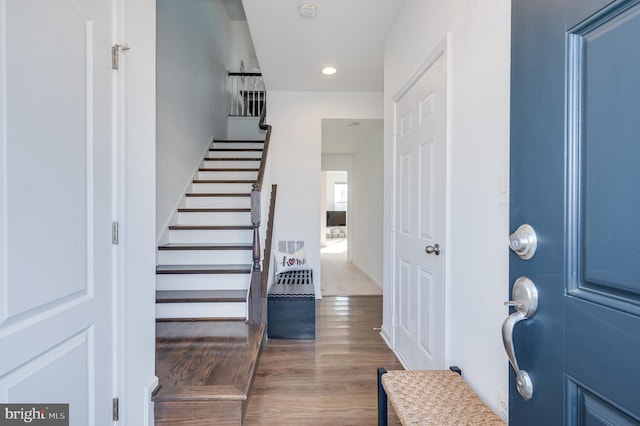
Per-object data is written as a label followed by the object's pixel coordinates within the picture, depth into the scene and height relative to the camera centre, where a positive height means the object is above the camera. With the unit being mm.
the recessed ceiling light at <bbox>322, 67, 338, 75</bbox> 3605 +1604
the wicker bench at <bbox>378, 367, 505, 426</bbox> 1202 -782
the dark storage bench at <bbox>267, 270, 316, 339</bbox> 2945 -974
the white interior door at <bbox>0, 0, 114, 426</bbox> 850 +13
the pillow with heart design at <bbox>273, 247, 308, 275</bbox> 4062 -650
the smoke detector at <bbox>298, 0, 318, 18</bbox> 2478 +1598
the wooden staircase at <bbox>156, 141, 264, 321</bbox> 2738 -387
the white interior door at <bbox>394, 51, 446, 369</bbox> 1840 -65
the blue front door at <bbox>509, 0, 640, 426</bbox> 451 +8
